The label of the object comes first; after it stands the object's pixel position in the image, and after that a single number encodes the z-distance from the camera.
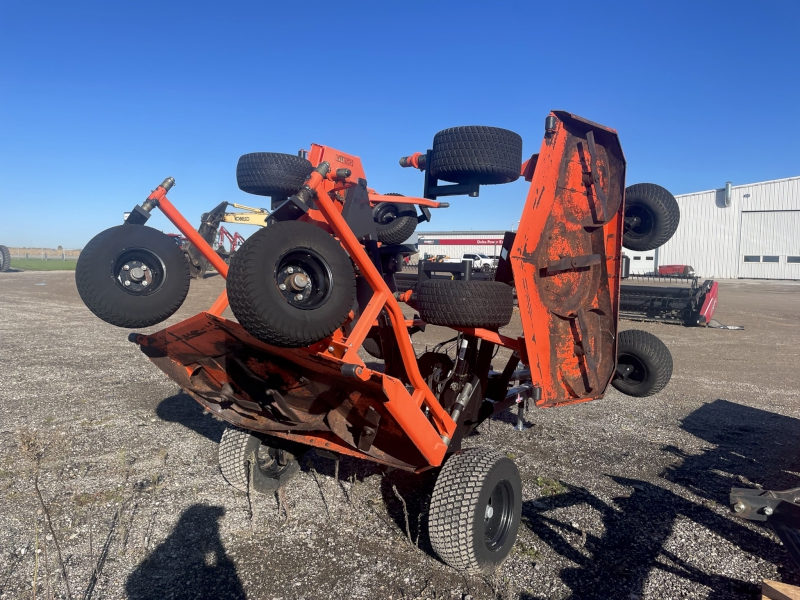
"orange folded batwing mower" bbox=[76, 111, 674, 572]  2.88
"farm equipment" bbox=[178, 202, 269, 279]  20.97
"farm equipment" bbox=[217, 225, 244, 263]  28.88
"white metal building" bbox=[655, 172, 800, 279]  41.00
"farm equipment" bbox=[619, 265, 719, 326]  15.65
